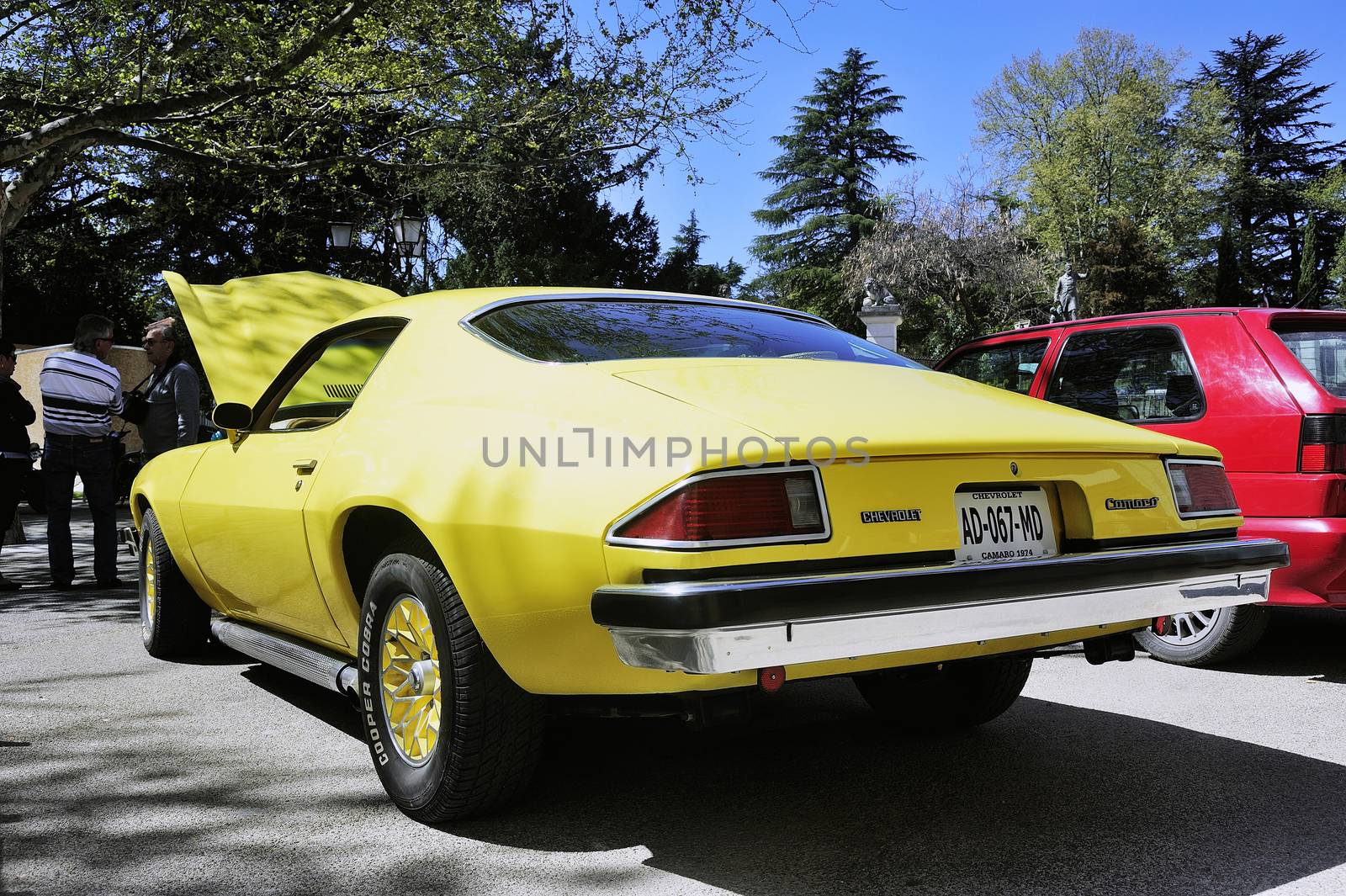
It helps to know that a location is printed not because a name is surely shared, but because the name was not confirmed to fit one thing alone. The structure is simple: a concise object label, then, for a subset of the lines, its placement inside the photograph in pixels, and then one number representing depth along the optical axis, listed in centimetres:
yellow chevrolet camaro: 235
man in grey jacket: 793
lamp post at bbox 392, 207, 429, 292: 1591
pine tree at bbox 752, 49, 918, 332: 5606
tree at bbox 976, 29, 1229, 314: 4081
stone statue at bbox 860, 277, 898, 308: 2259
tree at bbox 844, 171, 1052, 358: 4019
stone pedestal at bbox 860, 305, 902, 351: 2091
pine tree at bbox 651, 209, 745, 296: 4356
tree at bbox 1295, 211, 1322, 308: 5100
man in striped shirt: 744
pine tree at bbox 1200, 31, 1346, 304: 5669
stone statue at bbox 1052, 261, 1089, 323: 2320
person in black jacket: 776
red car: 453
